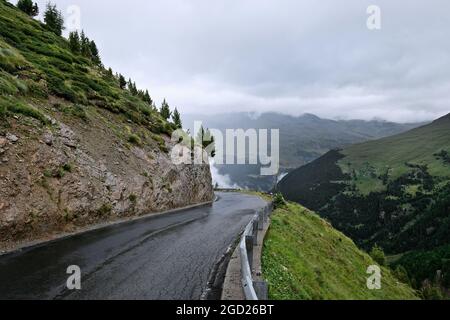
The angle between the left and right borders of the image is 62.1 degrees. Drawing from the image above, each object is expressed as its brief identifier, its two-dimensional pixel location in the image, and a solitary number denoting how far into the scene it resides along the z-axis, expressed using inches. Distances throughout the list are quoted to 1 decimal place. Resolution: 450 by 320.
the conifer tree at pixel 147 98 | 2555.6
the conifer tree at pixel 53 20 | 2206.0
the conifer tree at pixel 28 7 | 2261.3
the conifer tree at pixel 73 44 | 1959.9
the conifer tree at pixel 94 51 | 2390.4
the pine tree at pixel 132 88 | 2412.4
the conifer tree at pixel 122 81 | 2279.0
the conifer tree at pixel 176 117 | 2638.8
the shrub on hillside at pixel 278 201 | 1373.0
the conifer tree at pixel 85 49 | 2142.0
